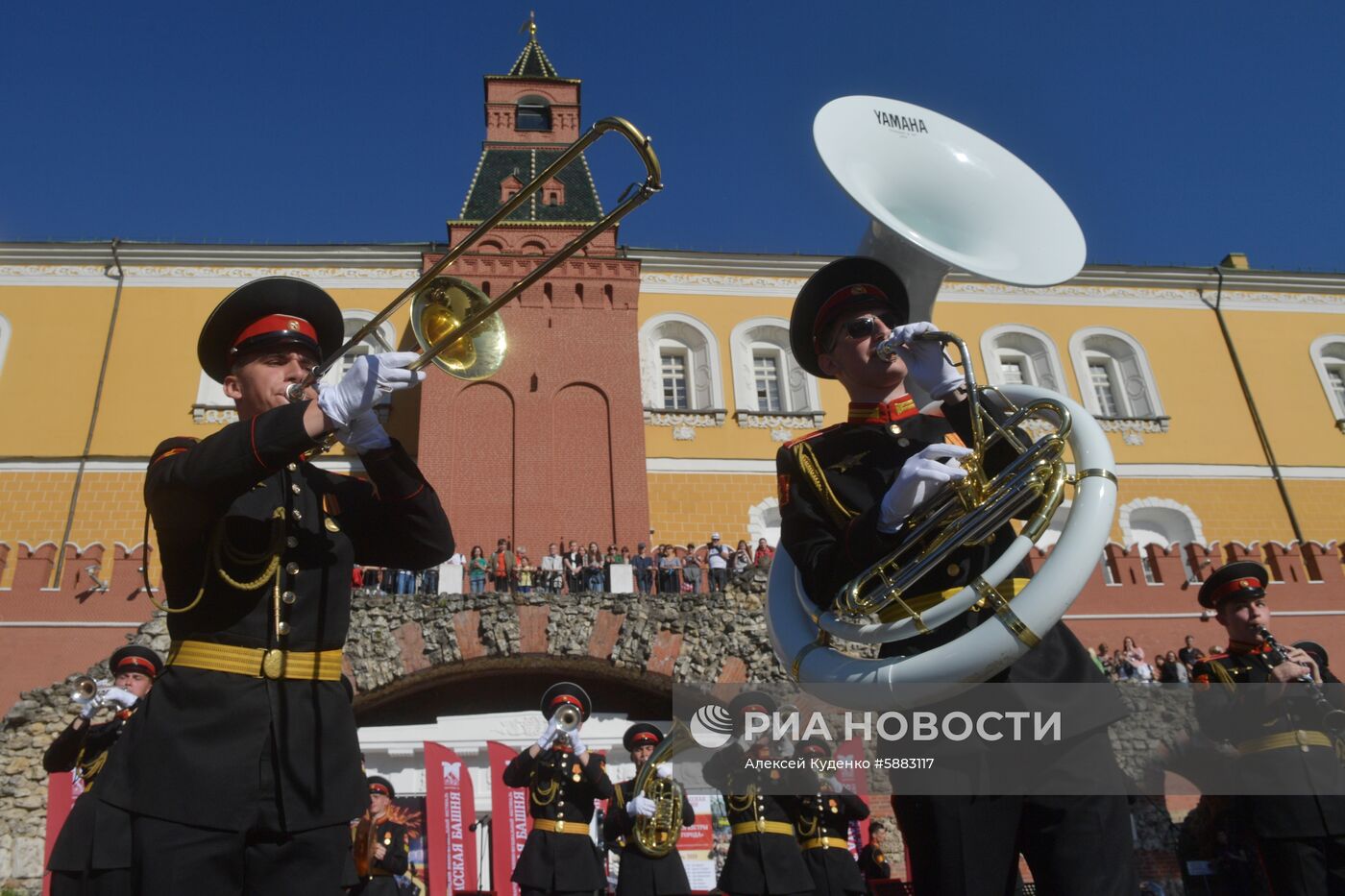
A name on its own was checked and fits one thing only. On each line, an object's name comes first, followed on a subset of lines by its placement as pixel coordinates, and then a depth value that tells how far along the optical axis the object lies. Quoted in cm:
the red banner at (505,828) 1107
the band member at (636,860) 789
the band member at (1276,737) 475
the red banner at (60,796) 932
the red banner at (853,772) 1071
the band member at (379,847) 727
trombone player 258
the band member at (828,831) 802
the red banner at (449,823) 1101
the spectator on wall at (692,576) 1777
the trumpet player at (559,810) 766
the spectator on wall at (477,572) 1731
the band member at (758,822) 768
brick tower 2275
